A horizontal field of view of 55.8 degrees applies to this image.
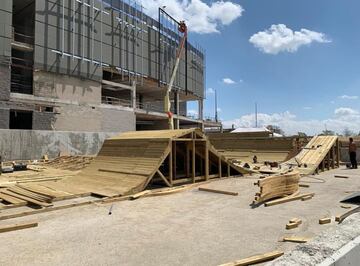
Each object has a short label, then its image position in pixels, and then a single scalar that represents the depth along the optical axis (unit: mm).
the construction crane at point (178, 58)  46562
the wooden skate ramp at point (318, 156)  17547
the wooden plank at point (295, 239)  5676
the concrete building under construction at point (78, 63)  30891
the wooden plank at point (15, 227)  6533
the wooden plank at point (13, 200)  8878
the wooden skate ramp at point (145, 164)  11016
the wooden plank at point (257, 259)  4605
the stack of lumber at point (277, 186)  9337
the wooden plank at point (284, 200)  9064
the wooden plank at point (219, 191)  10775
